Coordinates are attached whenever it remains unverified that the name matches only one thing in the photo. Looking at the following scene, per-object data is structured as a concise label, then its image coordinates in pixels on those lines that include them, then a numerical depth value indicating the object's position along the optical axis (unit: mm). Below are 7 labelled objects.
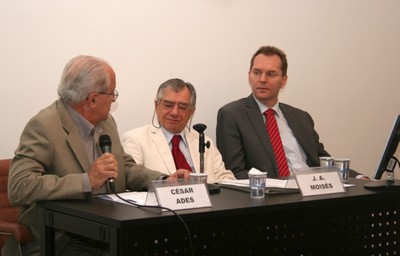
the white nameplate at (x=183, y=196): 2447
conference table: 2346
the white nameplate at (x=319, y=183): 2898
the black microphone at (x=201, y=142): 3089
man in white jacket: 3934
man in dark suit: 4434
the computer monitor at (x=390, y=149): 3170
